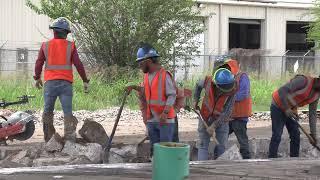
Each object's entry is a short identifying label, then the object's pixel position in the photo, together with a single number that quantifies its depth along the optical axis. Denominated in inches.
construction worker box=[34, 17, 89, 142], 647.8
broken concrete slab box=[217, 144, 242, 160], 592.7
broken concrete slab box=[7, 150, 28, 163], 617.8
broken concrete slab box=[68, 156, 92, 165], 579.8
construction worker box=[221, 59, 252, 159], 627.6
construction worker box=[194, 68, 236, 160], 553.1
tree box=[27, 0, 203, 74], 1319.2
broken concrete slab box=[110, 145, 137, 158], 651.7
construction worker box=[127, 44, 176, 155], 545.2
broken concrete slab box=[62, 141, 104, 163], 615.2
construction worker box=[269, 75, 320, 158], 594.4
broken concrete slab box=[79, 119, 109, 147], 669.7
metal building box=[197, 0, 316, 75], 2481.0
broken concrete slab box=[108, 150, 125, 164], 631.5
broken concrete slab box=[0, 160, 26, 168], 568.5
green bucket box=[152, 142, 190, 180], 419.5
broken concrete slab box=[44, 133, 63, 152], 624.2
